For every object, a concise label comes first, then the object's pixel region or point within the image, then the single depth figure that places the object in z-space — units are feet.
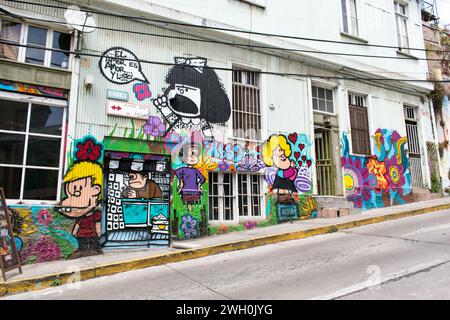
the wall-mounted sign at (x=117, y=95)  29.22
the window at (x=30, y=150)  25.29
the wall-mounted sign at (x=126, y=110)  29.08
